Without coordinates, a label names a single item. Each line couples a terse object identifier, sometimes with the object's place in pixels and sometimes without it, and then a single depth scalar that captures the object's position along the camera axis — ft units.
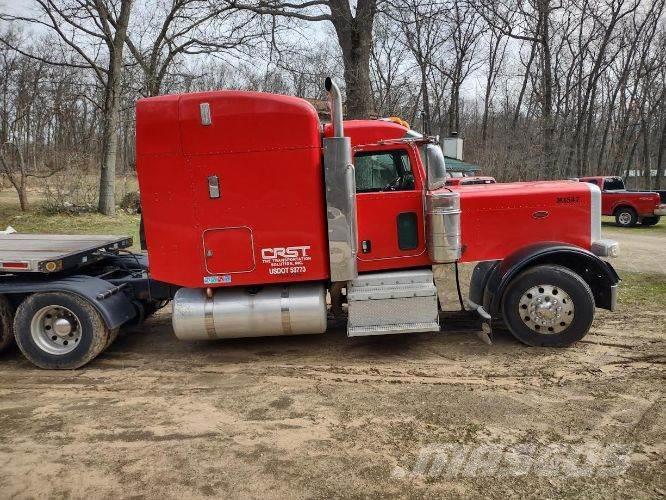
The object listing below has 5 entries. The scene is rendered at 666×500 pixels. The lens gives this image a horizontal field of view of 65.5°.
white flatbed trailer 18.17
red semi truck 17.38
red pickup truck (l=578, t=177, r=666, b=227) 61.46
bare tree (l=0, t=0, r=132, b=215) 65.36
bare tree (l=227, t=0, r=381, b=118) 46.52
